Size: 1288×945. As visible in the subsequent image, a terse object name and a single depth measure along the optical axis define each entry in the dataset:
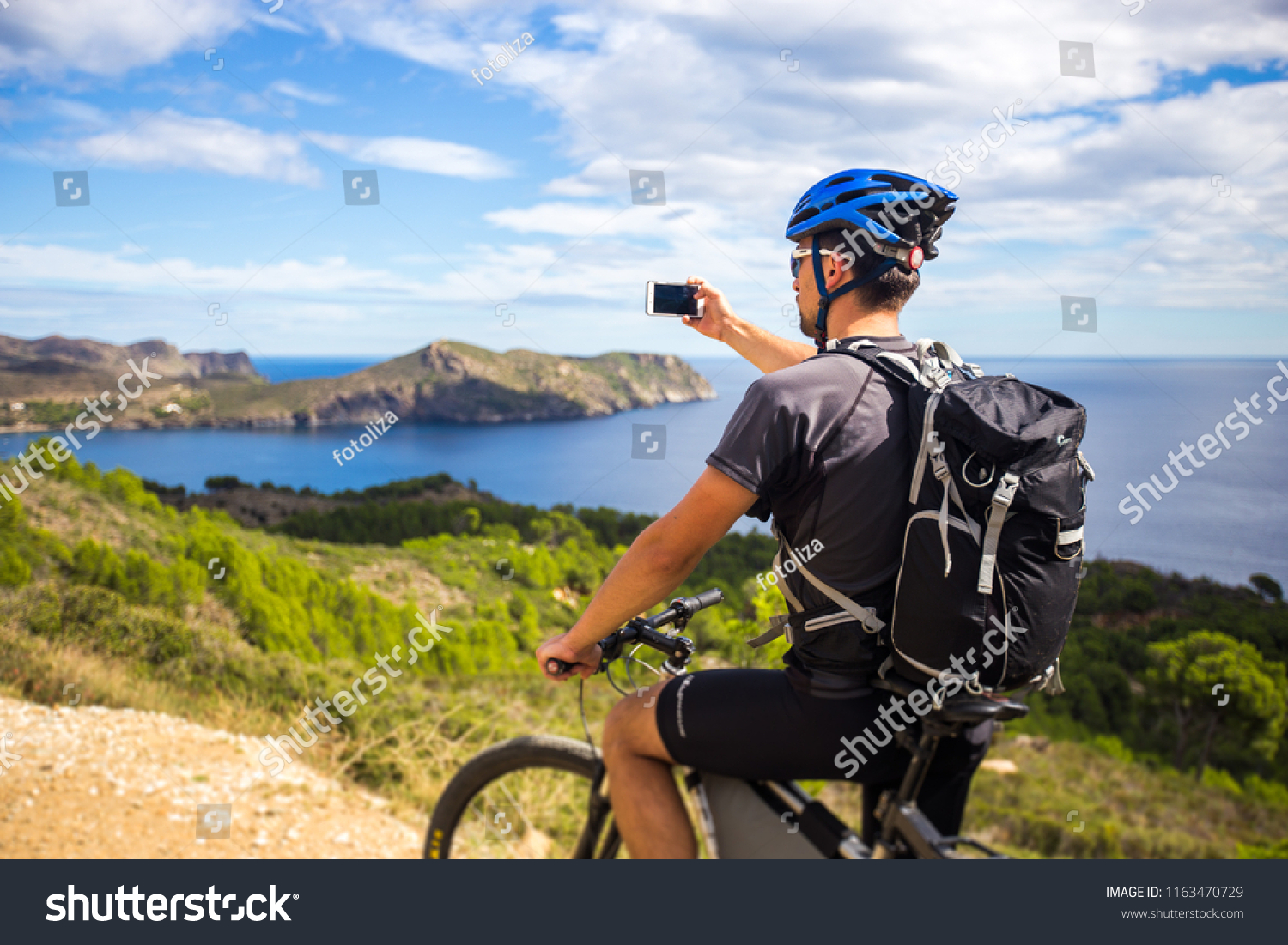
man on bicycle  1.74
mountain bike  1.81
